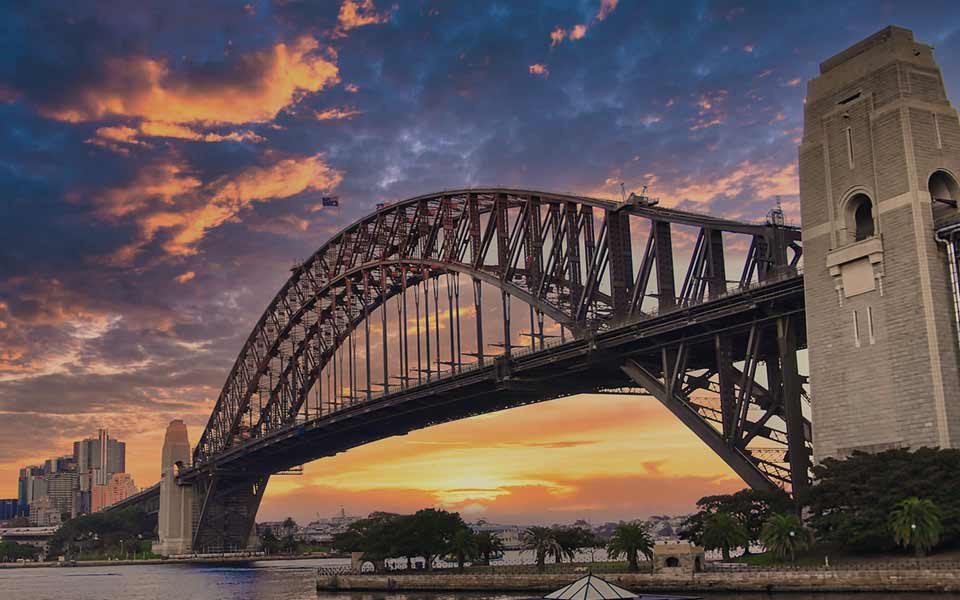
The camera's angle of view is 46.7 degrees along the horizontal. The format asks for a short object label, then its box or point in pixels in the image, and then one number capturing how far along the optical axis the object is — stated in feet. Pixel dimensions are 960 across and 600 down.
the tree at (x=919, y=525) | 177.99
